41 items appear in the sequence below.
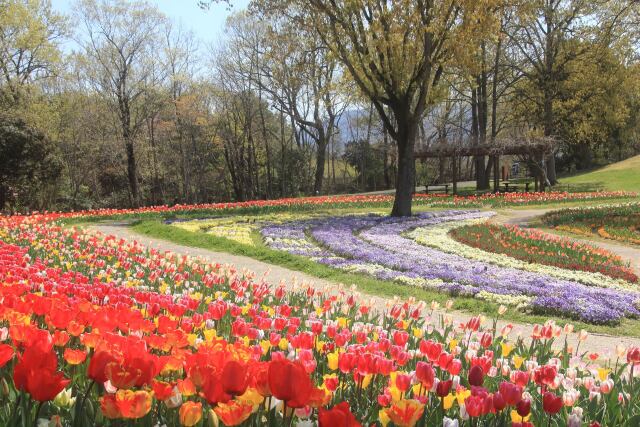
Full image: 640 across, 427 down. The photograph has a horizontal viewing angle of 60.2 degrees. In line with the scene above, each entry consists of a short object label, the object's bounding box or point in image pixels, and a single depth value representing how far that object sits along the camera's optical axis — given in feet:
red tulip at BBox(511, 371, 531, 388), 9.21
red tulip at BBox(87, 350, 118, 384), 6.71
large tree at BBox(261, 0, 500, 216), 65.51
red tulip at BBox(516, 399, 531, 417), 6.93
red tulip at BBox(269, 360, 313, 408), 5.68
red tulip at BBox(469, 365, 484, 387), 8.02
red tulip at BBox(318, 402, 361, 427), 5.18
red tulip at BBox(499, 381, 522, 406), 7.22
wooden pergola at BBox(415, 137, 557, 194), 104.17
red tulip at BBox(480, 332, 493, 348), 11.77
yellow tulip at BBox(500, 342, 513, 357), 10.96
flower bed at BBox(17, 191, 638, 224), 75.92
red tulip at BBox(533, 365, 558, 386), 8.82
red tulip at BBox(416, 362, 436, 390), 7.89
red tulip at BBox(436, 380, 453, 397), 7.57
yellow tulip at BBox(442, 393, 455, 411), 7.73
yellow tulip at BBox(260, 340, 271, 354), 10.49
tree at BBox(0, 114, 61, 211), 83.56
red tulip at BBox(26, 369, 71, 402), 5.79
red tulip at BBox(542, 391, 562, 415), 7.13
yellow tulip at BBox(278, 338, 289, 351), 10.82
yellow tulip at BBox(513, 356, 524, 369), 10.49
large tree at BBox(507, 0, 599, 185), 120.47
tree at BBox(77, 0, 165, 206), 115.34
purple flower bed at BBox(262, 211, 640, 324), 27.20
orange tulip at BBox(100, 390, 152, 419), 5.99
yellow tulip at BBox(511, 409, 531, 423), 7.37
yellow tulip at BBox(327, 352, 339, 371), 8.87
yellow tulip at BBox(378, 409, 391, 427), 6.62
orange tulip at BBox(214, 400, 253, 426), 5.81
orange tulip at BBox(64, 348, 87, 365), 8.05
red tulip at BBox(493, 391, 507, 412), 7.13
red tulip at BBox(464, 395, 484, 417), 6.86
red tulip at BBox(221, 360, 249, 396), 6.12
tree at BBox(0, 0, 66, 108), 108.47
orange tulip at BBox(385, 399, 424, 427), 6.07
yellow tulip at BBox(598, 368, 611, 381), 9.95
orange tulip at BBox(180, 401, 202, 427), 6.15
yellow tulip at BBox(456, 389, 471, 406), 7.86
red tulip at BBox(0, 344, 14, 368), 6.73
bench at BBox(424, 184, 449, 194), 122.01
